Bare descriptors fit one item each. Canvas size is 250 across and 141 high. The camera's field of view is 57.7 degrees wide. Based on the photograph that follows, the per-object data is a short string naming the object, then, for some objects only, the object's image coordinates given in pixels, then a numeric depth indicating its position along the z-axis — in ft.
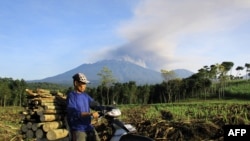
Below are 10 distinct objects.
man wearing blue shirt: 12.83
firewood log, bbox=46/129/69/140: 13.52
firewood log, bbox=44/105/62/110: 14.38
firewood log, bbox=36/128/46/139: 14.48
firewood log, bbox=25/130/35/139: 14.95
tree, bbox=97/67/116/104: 185.94
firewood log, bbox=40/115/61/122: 14.27
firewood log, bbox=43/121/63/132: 14.03
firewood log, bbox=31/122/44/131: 14.62
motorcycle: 11.85
